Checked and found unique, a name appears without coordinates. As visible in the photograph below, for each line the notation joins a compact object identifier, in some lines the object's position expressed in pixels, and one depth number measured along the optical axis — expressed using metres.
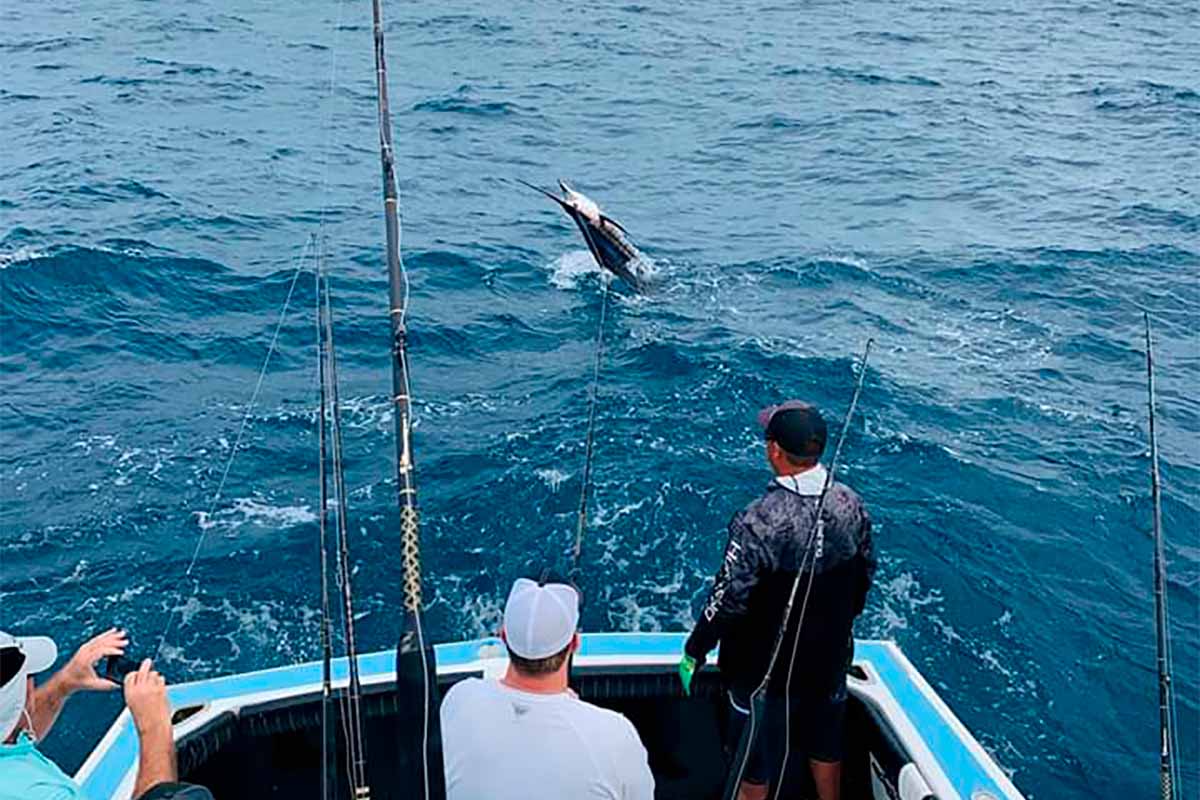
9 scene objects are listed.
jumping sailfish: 12.71
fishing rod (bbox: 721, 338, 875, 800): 3.79
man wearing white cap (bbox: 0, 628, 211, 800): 2.50
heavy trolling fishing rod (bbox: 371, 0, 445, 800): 2.82
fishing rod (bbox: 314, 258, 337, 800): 3.87
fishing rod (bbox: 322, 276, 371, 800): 3.80
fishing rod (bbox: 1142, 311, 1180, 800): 3.68
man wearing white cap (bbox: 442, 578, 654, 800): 2.59
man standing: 3.79
